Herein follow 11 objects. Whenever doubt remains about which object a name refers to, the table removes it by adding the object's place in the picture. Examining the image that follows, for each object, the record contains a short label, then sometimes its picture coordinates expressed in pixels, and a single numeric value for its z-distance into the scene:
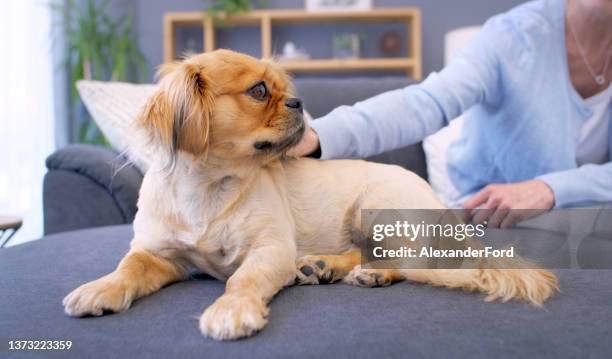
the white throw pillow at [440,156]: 2.18
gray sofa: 0.75
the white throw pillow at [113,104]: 1.94
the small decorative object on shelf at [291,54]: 3.97
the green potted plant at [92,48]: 3.54
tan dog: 1.02
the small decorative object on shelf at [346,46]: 4.09
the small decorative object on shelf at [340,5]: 3.91
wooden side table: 1.33
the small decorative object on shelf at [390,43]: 4.15
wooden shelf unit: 3.82
